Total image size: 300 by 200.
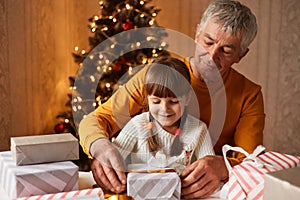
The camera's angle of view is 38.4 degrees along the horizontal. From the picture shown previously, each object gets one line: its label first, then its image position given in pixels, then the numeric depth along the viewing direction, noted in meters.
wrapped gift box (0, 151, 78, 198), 1.14
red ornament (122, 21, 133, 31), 2.64
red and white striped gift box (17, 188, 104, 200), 1.13
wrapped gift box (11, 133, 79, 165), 1.18
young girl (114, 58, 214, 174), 1.25
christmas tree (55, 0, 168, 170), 2.63
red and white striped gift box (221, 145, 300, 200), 1.11
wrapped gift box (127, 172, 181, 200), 1.17
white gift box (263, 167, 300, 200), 0.50
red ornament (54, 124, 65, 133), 3.07
